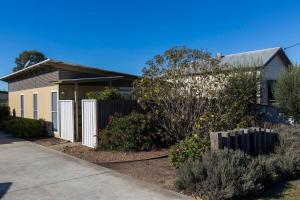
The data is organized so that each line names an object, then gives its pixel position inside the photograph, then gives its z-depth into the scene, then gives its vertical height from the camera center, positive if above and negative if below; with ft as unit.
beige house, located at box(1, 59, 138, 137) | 47.21 +2.94
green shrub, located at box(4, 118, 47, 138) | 49.79 -4.02
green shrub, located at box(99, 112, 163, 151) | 33.65 -3.53
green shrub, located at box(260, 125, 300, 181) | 21.06 -4.16
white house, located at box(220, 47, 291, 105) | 57.72 +8.29
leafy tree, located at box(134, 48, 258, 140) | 31.55 +1.38
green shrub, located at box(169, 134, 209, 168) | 23.53 -3.75
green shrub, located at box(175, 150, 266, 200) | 17.61 -4.49
